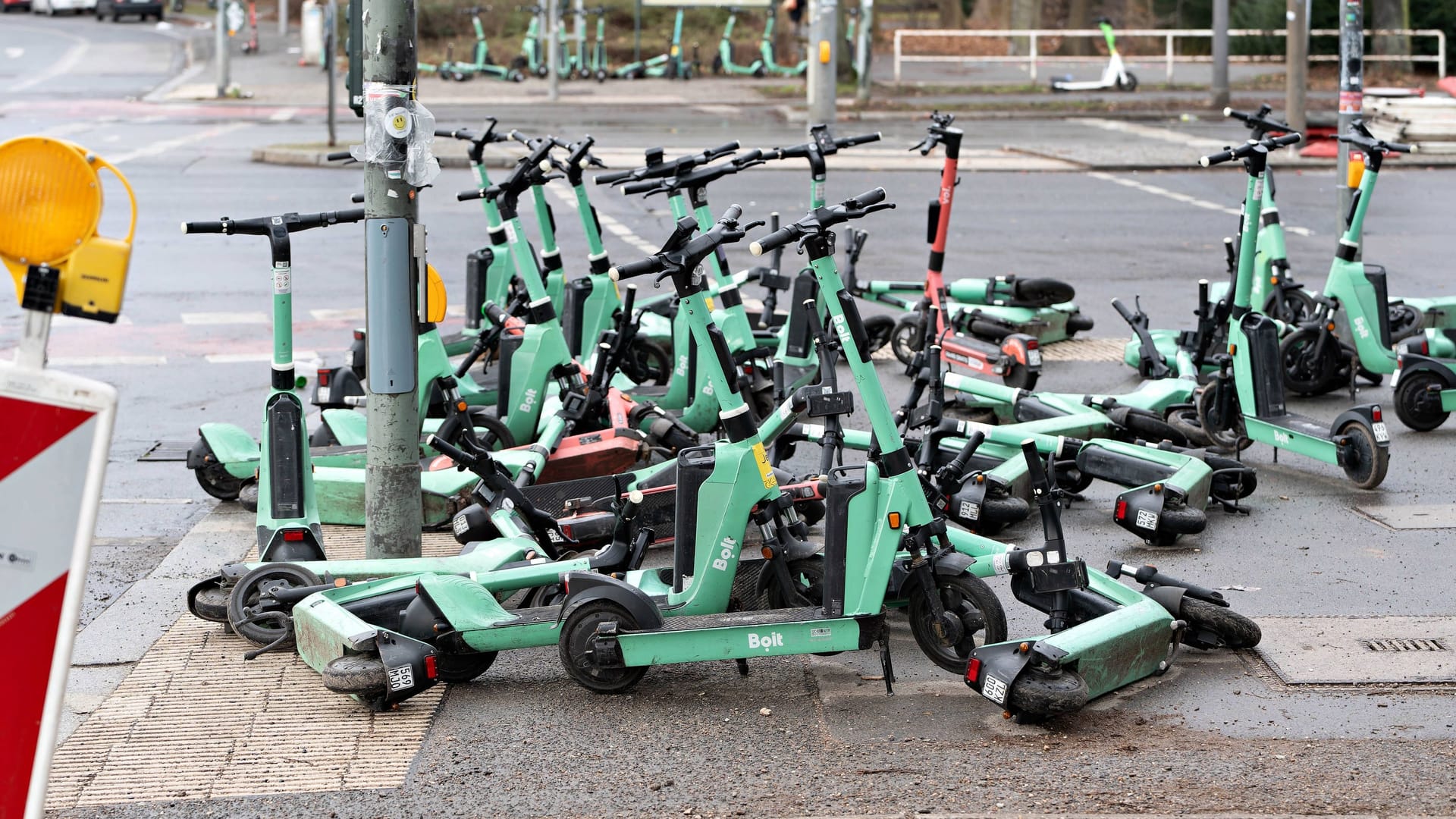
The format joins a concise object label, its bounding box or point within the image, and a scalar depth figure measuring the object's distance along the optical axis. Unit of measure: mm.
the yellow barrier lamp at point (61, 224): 3305
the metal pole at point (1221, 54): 26094
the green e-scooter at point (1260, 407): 7527
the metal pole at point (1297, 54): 20156
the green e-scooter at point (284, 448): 5930
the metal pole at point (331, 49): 21688
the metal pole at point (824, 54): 21047
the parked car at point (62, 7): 51969
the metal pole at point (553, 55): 29759
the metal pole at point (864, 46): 28219
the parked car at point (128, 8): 50594
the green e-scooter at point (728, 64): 36562
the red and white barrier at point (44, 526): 3270
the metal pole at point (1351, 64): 11820
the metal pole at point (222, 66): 30775
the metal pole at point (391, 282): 5941
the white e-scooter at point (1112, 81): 31828
